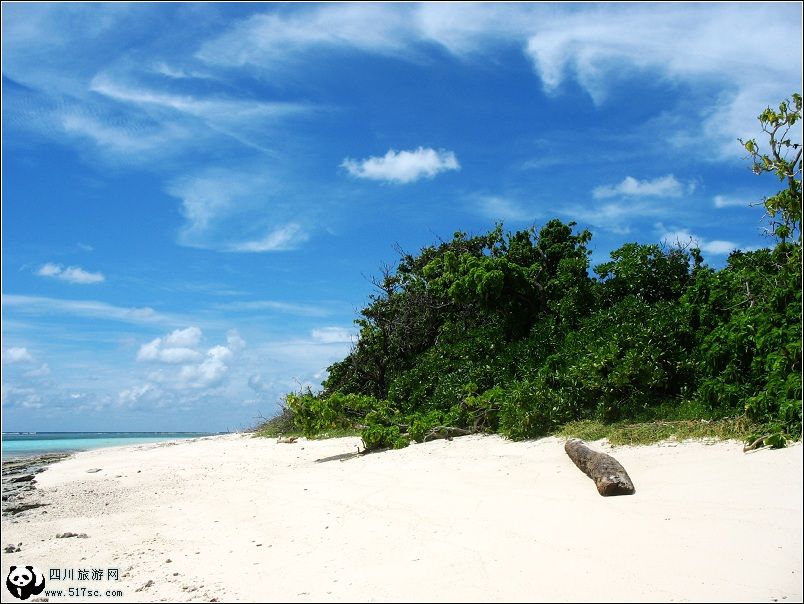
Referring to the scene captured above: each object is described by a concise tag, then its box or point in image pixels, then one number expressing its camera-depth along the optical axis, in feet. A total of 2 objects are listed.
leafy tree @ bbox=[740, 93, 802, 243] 28.96
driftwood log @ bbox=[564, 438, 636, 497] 21.81
